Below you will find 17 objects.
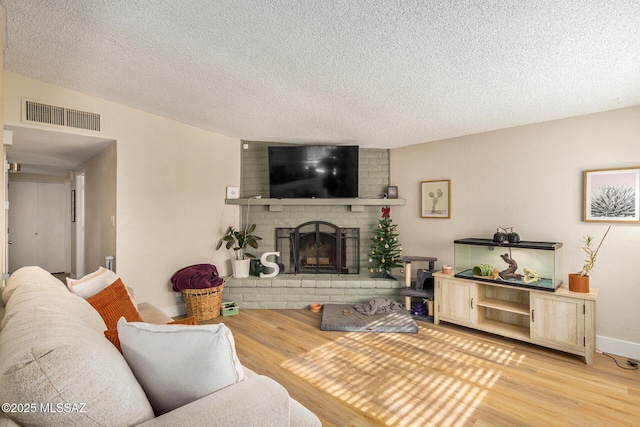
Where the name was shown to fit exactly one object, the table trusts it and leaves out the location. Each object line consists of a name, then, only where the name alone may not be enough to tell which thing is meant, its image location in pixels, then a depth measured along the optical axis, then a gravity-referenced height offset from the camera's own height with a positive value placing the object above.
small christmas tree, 4.05 -0.48
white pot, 4.12 -0.74
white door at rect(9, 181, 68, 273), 5.63 -0.21
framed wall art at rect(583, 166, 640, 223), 2.70 +0.16
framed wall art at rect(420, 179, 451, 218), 3.93 +0.18
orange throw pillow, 1.82 -0.57
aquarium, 2.92 -0.52
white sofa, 0.72 -0.45
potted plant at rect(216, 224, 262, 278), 4.12 -0.43
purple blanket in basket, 3.59 -0.78
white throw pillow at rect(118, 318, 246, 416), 1.05 -0.52
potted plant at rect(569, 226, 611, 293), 2.71 -0.54
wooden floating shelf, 4.23 +0.15
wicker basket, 3.55 -1.04
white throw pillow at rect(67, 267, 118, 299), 1.99 -0.47
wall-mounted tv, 4.19 +0.58
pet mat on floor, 3.28 -1.20
